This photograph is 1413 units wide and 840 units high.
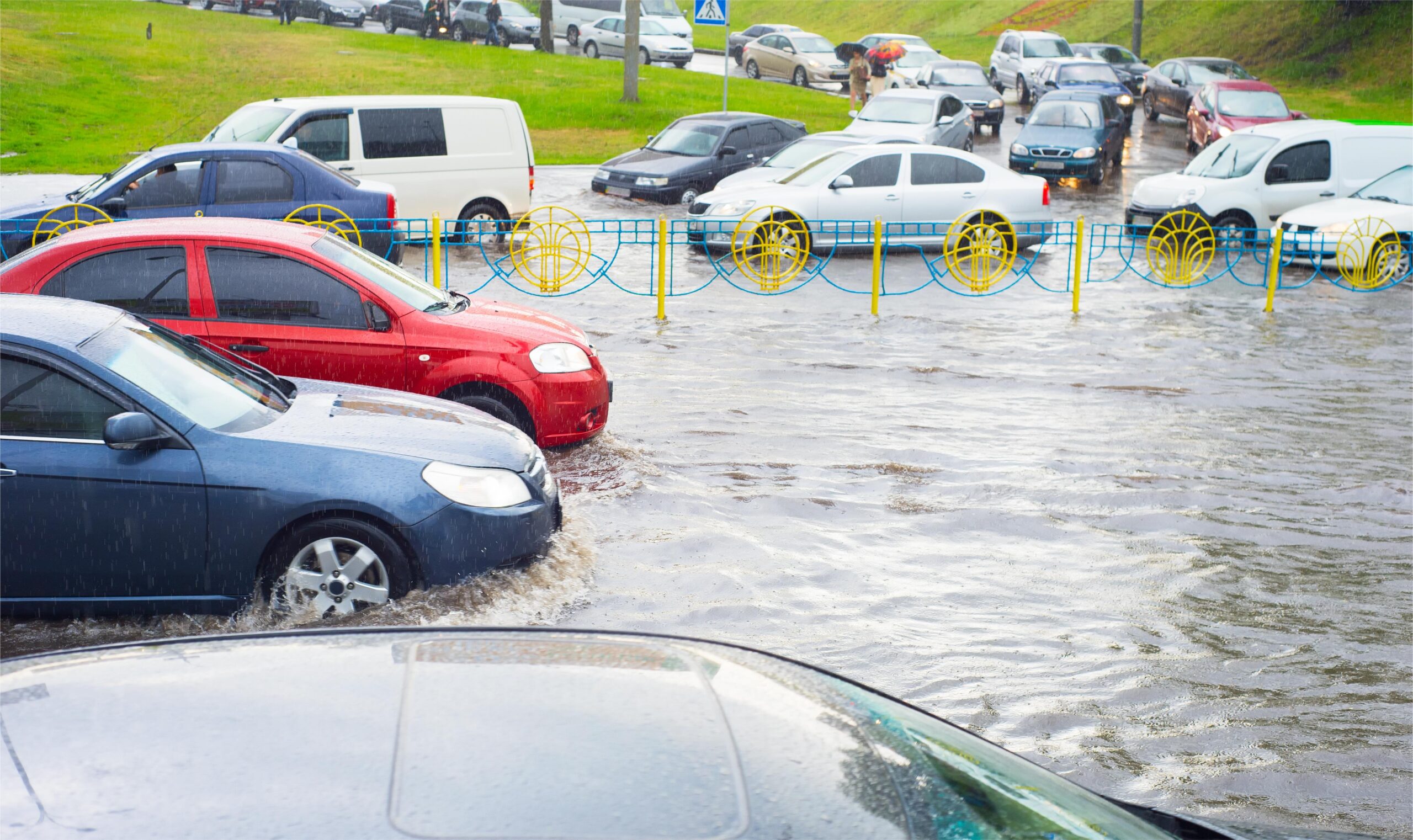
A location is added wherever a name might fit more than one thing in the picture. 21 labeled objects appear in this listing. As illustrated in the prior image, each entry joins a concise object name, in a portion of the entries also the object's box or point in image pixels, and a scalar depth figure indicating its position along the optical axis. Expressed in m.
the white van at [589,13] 43.56
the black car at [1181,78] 33.31
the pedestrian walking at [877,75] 33.69
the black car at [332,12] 45.03
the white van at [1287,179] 18.08
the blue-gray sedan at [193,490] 5.28
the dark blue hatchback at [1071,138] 24.42
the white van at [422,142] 15.67
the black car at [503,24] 42.59
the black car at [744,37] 46.97
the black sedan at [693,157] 20.11
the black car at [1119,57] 39.09
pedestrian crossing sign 21.98
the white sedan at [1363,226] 15.98
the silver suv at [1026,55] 37.44
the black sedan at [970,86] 31.39
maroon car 26.98
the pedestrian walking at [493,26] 41.66
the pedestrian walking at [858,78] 31.30
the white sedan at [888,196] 16.30
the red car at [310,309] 7.47
